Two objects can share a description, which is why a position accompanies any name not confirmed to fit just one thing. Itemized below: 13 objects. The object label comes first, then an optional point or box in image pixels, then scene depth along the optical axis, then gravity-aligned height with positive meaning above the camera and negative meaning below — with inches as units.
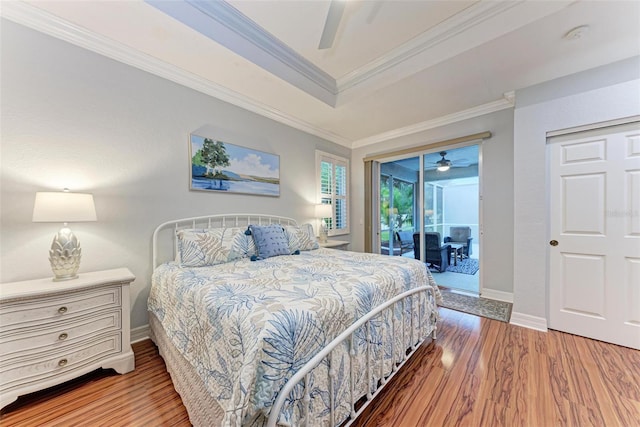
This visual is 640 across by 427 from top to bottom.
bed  37.3 -23.7
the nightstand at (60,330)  56.7 -31.0
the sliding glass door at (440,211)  151.3 +0.8
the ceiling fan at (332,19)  58.5 +50.5
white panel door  85.3 -8.4
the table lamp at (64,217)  64.5 -1.3
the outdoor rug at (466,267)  162.0 -38.6
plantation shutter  169.6 +18.6
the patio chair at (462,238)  157.0 -17.0
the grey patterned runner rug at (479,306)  111.9 -47.5
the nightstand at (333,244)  148.4 -20.1
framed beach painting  106.0 +21.6
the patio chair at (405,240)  181.2 -21.1
